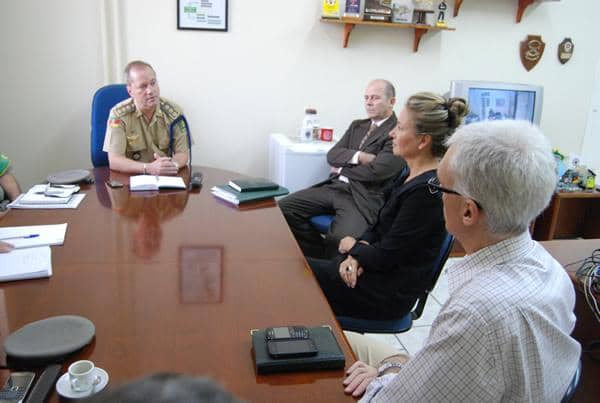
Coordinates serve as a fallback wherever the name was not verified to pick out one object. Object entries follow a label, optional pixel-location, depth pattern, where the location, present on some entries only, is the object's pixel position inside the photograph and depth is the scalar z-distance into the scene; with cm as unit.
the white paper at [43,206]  192
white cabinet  308
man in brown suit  263
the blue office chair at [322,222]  267
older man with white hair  83
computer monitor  332
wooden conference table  99
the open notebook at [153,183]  222
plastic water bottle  332
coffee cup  87
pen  157
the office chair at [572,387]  91
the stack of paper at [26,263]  131
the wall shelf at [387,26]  318
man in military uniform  251
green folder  211
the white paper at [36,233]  155
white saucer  86
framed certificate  313
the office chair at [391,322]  166
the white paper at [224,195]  210
